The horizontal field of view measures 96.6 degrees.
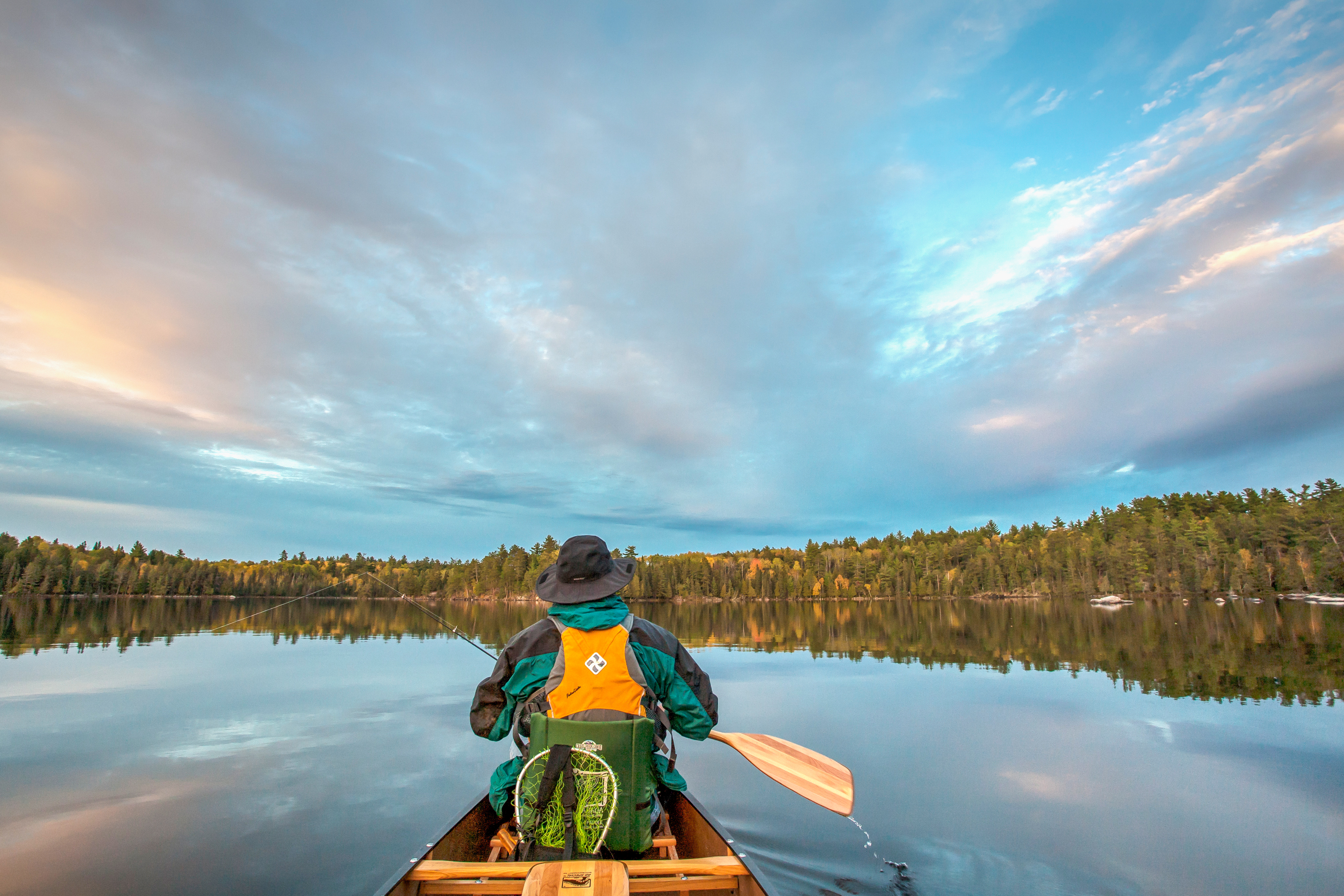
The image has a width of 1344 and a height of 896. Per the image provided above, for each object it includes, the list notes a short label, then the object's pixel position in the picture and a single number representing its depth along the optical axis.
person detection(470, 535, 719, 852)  3.92
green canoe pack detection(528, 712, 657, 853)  3.79
